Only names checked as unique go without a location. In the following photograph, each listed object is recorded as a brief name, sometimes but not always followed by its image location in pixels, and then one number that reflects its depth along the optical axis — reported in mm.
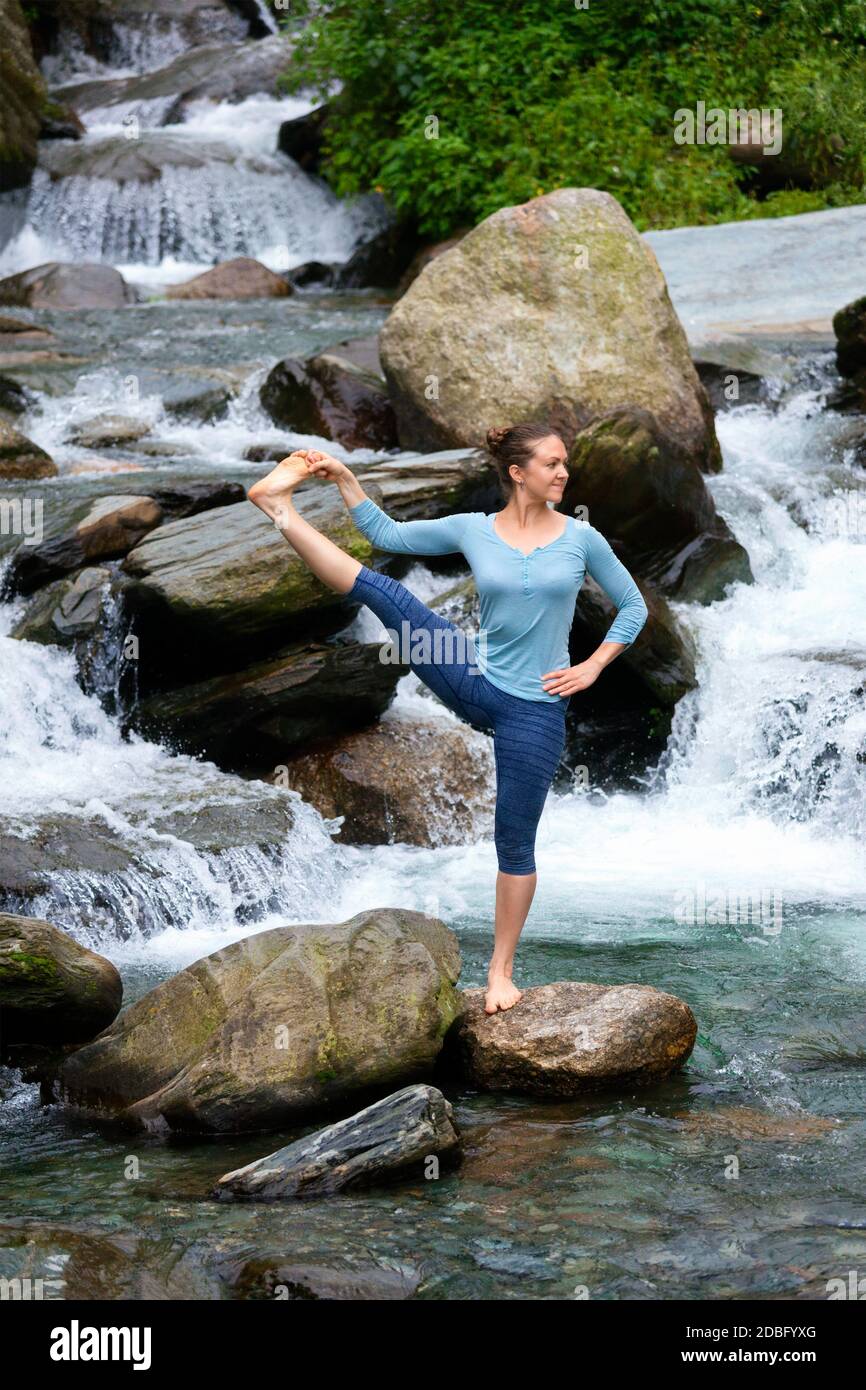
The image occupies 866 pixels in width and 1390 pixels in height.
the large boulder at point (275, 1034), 5156
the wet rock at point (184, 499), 10336
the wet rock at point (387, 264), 20062
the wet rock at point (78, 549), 9891
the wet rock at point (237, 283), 18578
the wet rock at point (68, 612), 9359
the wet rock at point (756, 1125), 4965
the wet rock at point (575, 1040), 5305
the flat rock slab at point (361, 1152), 4590
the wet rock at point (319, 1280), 3969
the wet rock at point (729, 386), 13695
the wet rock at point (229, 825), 8023
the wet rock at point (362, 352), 13844
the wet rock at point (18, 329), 15695
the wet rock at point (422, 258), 18906
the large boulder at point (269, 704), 8969
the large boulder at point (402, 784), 9008
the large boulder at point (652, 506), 10312
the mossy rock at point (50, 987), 5668
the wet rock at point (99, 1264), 3967
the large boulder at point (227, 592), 8680
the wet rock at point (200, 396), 13523
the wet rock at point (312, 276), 19984
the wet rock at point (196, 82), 23172
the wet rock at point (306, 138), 21609
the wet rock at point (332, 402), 12602
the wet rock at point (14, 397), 13375
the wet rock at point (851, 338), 13375
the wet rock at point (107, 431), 12859
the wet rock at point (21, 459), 11812
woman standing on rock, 4918
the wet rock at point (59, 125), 21953
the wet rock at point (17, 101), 20328
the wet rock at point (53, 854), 7348
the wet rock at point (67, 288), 17688
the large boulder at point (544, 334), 11562
